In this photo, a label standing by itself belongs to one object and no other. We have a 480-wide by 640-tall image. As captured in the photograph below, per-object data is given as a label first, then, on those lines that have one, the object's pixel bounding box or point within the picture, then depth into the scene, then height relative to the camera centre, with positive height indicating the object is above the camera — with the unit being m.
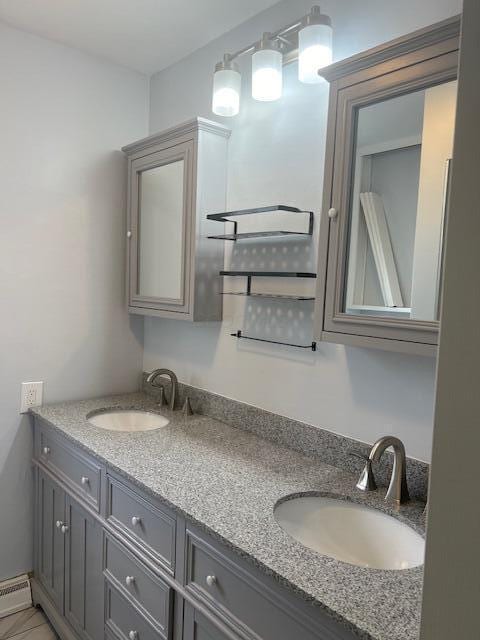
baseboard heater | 2.14 -1.50
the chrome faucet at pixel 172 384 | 2.19 -0.50
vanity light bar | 1.50 +0.78
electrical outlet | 2.16 -0.58
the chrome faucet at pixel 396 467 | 1.31 -0.50
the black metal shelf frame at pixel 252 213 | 1.64 +0.24
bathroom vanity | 0.95 -0.66
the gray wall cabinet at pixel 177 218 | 1.94 +0.27
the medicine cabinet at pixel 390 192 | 1.16 +0.26
